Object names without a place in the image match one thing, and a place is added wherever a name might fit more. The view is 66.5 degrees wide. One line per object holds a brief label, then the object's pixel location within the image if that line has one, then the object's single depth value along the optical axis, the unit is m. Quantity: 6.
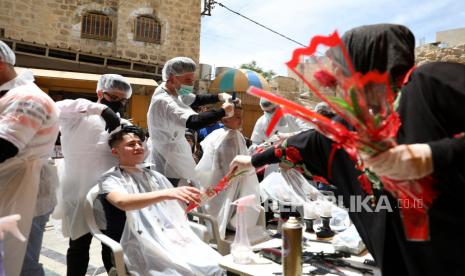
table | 1.72
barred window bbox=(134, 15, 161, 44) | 13.04
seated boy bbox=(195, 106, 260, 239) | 3.81
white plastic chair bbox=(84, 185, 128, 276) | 1.92
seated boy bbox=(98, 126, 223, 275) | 2.03
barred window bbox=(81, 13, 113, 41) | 12.32
